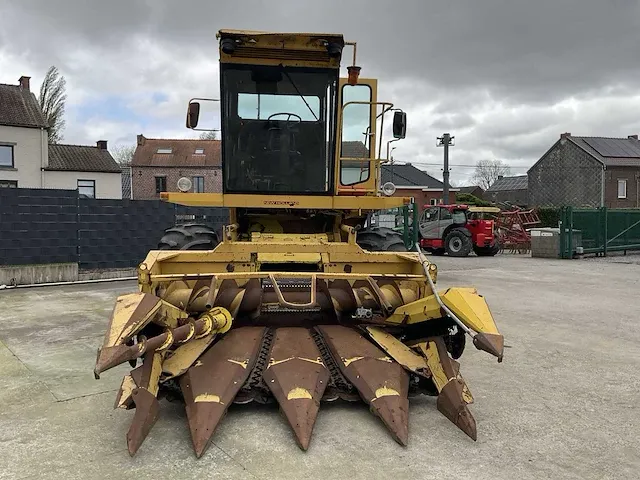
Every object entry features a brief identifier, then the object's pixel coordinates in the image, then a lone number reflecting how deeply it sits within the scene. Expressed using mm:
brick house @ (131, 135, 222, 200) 38875
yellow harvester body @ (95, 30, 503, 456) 3689
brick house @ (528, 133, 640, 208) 40594
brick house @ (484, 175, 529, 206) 61781
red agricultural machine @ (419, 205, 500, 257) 19359
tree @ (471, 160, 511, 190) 73294
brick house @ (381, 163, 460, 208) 44512
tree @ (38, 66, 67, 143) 39500
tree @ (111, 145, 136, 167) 58016
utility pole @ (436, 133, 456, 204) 28344
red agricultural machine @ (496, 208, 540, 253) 21828
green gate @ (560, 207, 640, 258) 18281
